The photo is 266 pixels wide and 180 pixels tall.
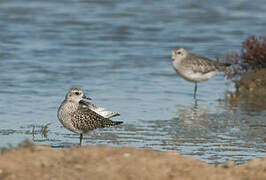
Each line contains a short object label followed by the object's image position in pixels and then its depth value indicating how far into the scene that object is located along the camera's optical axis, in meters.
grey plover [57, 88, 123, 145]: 10.95
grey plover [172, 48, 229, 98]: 15.92
